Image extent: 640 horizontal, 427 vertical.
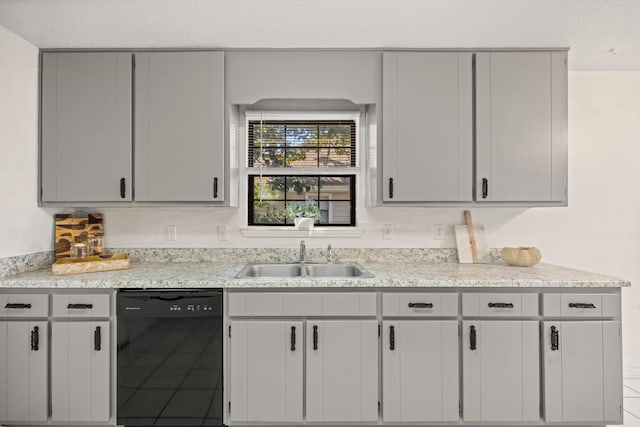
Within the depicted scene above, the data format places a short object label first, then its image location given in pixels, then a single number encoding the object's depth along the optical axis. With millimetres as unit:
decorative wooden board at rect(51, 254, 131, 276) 2303
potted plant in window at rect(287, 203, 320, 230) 2889
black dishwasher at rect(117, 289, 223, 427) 2125
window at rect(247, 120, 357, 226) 2965
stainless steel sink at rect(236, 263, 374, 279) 2773
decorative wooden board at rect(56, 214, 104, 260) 2666
